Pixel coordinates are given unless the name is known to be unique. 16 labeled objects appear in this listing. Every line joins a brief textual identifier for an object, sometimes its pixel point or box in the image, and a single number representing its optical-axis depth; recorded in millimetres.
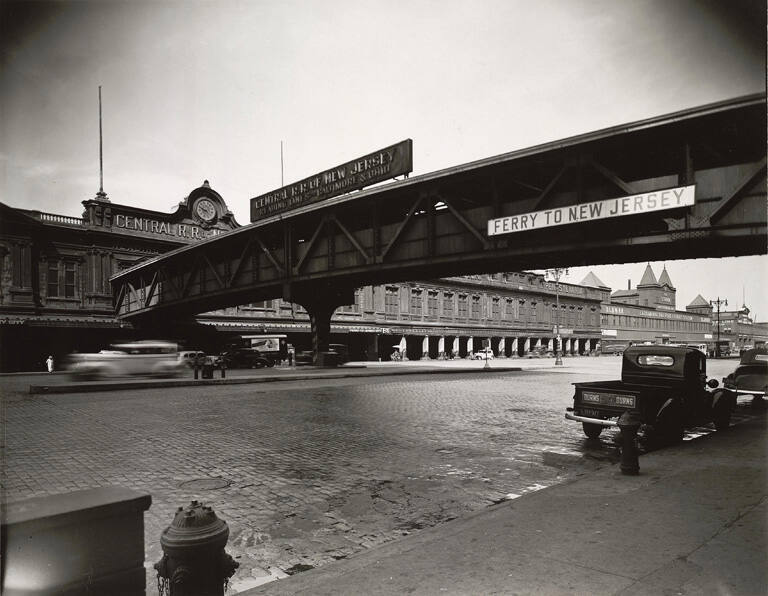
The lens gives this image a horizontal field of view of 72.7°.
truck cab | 9393
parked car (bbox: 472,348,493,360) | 59488
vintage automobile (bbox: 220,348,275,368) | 37969
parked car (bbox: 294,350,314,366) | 41219
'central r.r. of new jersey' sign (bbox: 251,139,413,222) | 19078
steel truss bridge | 12383
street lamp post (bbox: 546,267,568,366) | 43309
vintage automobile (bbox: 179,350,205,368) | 29019
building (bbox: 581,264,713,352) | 93125
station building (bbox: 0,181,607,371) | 37969
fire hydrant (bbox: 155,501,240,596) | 3145
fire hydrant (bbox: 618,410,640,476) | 7086
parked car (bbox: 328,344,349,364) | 43144
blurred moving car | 23734
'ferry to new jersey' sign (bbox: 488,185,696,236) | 12125
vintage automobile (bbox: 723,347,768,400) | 15250
